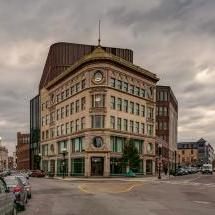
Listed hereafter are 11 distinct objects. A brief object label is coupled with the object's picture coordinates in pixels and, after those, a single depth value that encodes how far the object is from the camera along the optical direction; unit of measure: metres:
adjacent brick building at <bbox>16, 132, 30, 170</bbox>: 90.20
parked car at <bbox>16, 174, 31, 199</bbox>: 14.50
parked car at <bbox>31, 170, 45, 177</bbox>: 47.66
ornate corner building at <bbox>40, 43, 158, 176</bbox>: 43.87
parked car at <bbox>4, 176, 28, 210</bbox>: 10.72
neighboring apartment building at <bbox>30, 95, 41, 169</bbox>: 64.67
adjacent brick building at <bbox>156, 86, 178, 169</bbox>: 74.95
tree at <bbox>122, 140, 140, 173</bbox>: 43.93
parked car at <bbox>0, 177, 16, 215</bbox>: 6.98
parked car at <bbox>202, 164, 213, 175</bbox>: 61.03
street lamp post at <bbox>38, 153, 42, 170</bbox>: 59.50
